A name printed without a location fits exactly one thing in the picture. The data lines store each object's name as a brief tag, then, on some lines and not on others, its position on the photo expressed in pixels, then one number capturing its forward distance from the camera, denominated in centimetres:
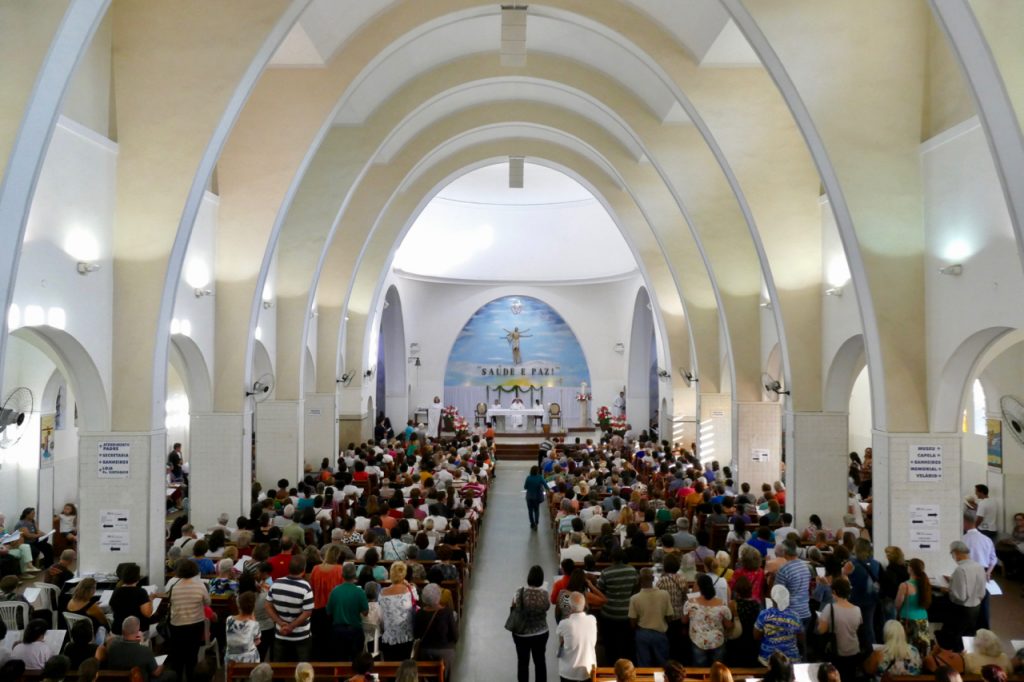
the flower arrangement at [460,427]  2303
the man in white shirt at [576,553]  871
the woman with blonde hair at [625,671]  497
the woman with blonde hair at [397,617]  666
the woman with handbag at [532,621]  663
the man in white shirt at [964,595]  690
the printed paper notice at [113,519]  893
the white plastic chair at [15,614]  697
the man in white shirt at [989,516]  1162
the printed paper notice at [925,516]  862
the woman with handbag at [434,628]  670
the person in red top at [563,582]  710
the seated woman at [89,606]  661
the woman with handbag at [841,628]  621
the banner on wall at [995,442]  1215
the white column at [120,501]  891
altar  2844
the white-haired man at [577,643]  609
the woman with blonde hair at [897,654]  584
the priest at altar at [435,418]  2942
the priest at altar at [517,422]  2848
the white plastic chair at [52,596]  757
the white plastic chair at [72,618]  674
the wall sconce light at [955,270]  809
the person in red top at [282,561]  762
